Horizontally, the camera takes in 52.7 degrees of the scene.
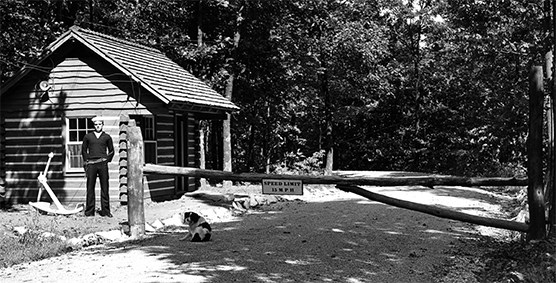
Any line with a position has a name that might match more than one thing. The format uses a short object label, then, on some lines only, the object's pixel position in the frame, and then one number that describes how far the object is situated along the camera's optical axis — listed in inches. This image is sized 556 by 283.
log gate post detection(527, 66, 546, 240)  308.0
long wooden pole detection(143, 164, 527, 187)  322.7
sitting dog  373.4
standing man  506.0
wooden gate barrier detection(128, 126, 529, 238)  317.7
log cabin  605.3
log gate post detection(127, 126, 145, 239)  398.0
